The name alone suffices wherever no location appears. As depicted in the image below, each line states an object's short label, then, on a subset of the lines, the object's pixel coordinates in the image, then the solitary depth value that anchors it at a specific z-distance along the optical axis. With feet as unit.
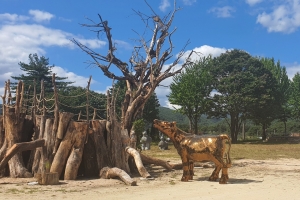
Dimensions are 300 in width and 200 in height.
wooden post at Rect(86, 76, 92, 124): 40.37
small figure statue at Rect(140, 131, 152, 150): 90.54
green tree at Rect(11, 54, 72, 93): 135.95
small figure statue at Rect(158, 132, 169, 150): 93.40
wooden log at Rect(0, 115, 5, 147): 41.23
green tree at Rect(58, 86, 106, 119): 121.98
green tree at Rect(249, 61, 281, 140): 123.54
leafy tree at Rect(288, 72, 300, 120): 152.66
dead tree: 58.13
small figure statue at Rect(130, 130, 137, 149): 45.37
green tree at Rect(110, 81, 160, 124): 134.05
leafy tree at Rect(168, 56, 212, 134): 127.44
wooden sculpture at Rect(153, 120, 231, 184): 34.73
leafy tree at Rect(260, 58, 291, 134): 147.84
